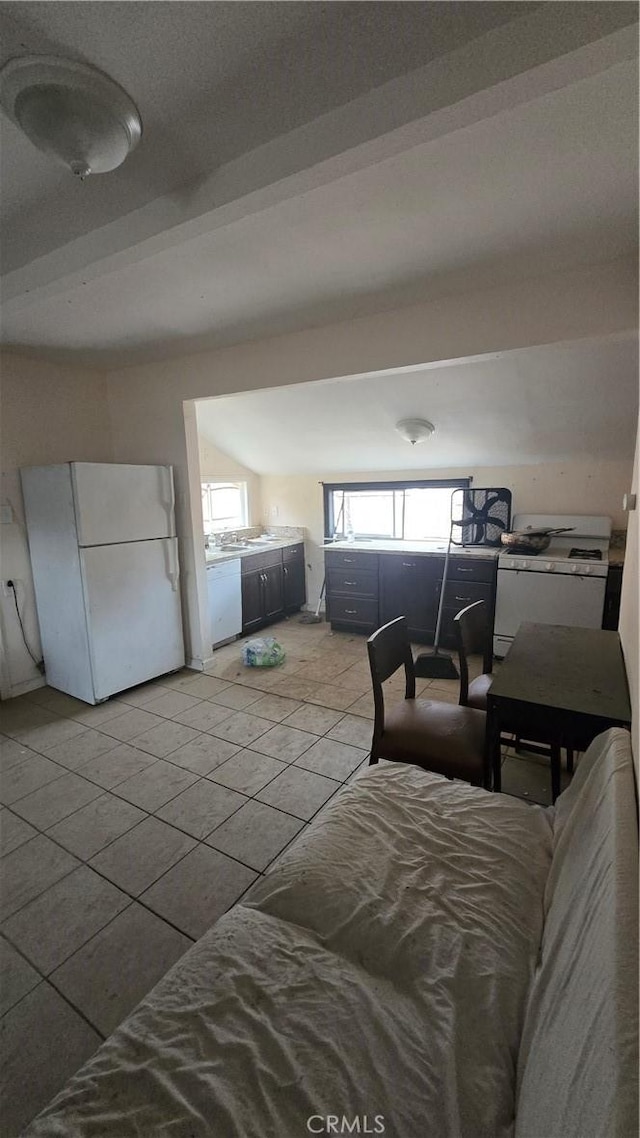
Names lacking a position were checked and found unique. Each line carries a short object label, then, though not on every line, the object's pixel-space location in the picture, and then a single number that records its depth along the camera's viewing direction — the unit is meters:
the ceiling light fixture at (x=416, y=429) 3.72
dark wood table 1.52
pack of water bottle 3.82
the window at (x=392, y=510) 4.61
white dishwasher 4.12
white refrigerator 3.02
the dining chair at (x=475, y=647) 2.23
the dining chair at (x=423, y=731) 1.79
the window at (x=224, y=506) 4.99
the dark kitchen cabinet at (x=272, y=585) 4.62
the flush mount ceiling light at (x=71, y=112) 1.05
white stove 3.41
